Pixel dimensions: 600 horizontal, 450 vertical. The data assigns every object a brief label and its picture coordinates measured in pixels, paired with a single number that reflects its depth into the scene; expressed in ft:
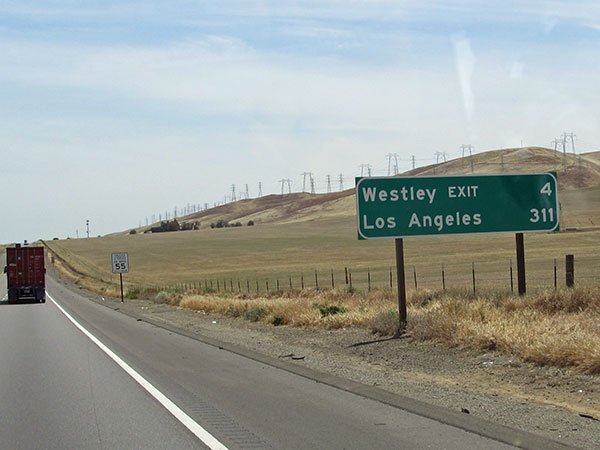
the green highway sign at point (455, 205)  53.11
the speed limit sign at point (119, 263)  124.88
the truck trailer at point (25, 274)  138.92
